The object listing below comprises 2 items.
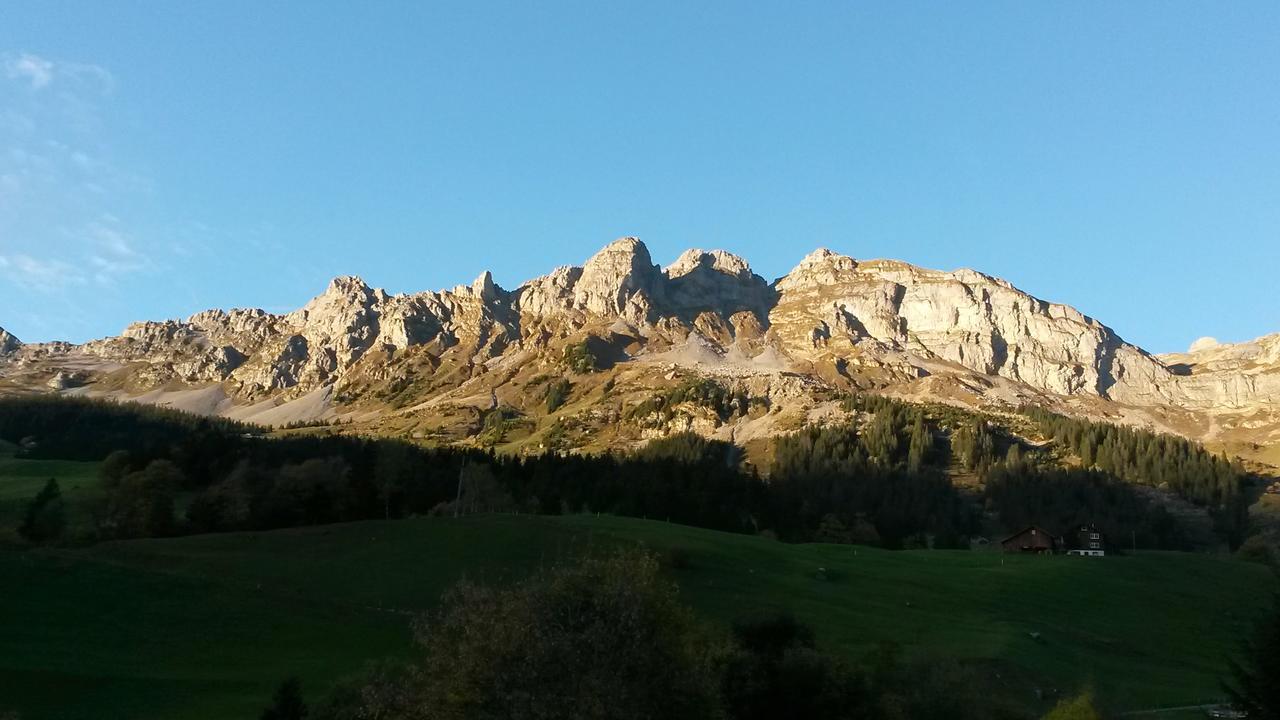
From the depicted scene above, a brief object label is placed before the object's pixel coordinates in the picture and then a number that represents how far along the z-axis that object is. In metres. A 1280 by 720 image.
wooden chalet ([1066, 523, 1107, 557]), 157.94
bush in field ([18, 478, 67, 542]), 98.75
